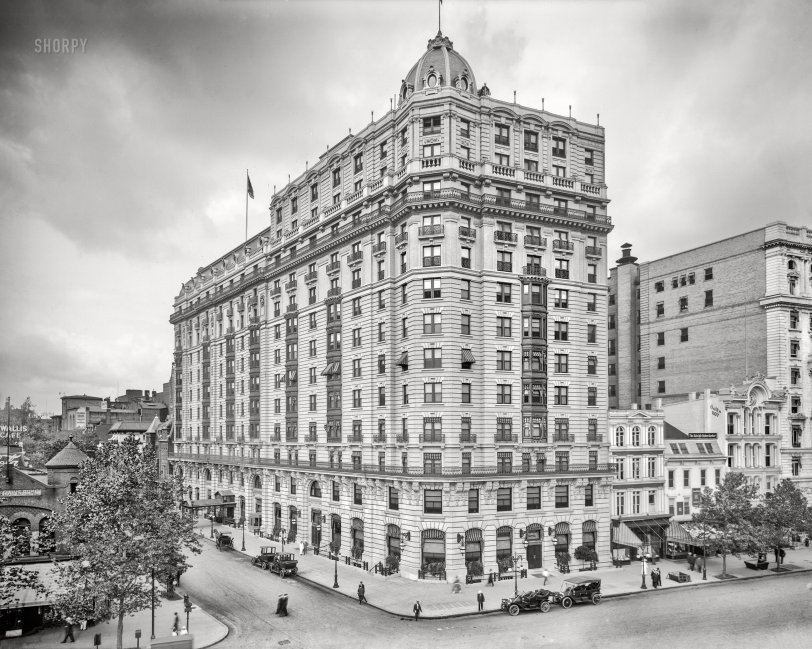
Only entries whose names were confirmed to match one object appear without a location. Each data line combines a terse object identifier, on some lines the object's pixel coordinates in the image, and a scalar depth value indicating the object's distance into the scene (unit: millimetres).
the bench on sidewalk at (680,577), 48250
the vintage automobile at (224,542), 62969
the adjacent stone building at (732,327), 67750
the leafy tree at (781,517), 50906
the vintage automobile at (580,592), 41562
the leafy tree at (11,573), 31047
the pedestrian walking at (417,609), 39388
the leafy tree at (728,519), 50344
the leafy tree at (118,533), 31500
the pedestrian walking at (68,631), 34397
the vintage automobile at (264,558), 53344
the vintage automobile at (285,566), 50750
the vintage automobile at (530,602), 40125
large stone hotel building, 51406
